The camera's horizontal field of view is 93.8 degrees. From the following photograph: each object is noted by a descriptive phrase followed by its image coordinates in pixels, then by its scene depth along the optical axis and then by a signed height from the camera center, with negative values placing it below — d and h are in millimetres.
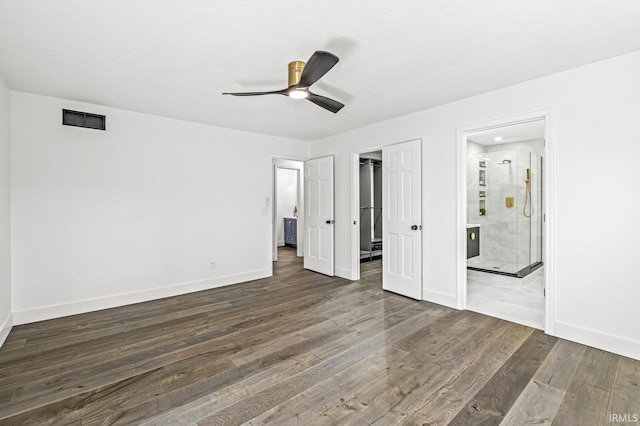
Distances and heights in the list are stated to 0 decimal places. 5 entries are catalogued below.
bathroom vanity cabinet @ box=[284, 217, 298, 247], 8586 -622
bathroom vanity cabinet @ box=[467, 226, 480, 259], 5398 -592
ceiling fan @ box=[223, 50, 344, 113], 1994 +998
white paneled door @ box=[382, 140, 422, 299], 4004 -131
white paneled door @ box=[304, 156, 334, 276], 5349 -96
